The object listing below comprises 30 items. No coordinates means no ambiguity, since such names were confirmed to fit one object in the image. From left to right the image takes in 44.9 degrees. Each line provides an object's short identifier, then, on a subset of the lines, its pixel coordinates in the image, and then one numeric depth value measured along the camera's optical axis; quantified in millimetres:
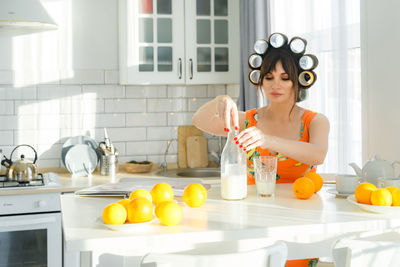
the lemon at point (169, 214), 1297
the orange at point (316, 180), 1772
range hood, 3117
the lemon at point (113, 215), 1260
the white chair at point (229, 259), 991
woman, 2076
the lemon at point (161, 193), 1541
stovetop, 3066
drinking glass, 1687
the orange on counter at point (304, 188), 1657
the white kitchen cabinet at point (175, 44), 3654
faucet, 3976
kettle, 3188
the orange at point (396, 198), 1444
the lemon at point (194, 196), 1526
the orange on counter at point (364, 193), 1483
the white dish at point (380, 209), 1418
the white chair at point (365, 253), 1116
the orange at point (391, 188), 1499
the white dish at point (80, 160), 3553
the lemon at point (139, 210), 1293
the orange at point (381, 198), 1437
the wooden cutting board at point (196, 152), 3990
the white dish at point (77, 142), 3721
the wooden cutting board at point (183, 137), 4016
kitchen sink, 3840
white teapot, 1804
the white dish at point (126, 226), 1254
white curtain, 2695
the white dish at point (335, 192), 1722
